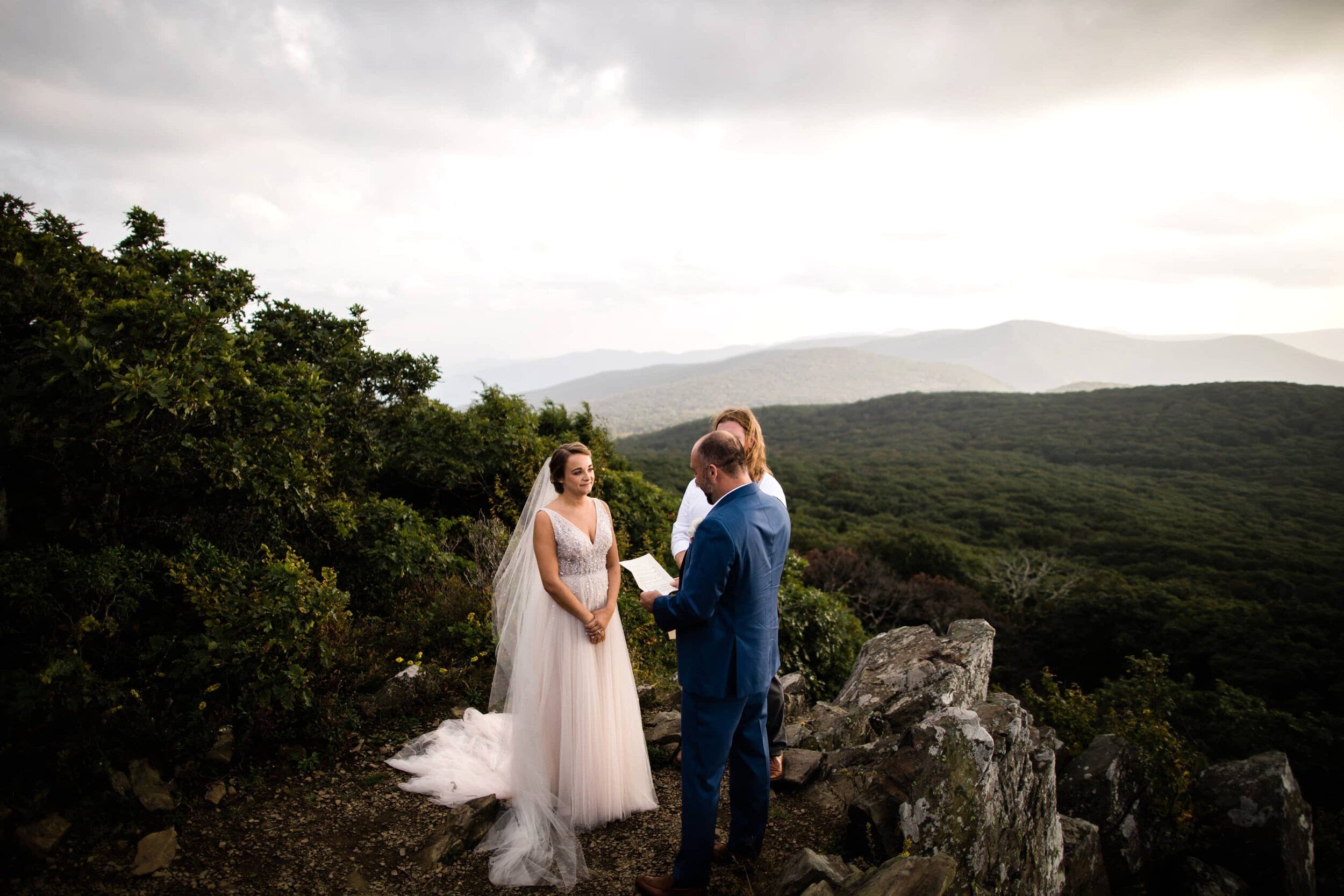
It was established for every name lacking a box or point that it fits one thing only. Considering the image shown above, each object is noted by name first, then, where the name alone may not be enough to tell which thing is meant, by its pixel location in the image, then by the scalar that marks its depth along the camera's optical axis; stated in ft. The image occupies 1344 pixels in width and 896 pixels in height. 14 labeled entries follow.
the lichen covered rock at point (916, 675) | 19.24
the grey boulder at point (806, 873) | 11.13
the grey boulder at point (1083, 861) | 14.98
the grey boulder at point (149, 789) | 13.16
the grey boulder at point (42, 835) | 11.71
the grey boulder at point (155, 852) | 11.82
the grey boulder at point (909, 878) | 10.49
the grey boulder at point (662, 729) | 17.21
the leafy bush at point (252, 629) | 15.33
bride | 13.42
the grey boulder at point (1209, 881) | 16.93
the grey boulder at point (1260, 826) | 17.69
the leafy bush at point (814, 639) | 37.35
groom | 10.59
